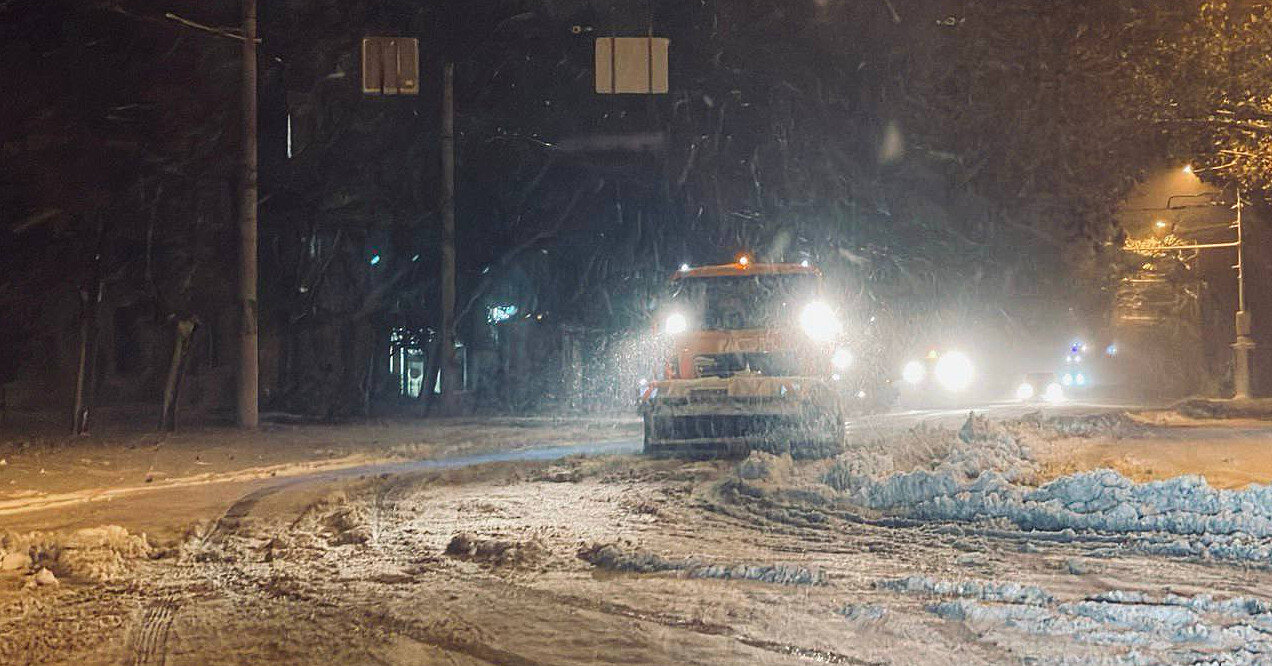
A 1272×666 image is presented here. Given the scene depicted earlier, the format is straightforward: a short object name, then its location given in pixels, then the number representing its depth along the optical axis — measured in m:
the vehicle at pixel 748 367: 17.48
